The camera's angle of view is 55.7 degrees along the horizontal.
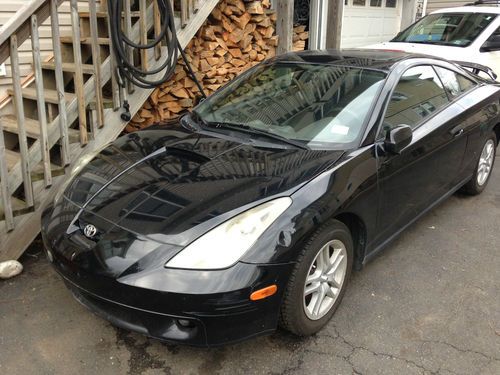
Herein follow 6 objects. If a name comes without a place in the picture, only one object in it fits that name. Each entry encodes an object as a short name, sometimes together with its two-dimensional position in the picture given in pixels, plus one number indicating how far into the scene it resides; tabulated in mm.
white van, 6789
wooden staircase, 3352
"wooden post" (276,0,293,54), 6477
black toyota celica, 2180
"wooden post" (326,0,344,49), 7754
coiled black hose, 4059
